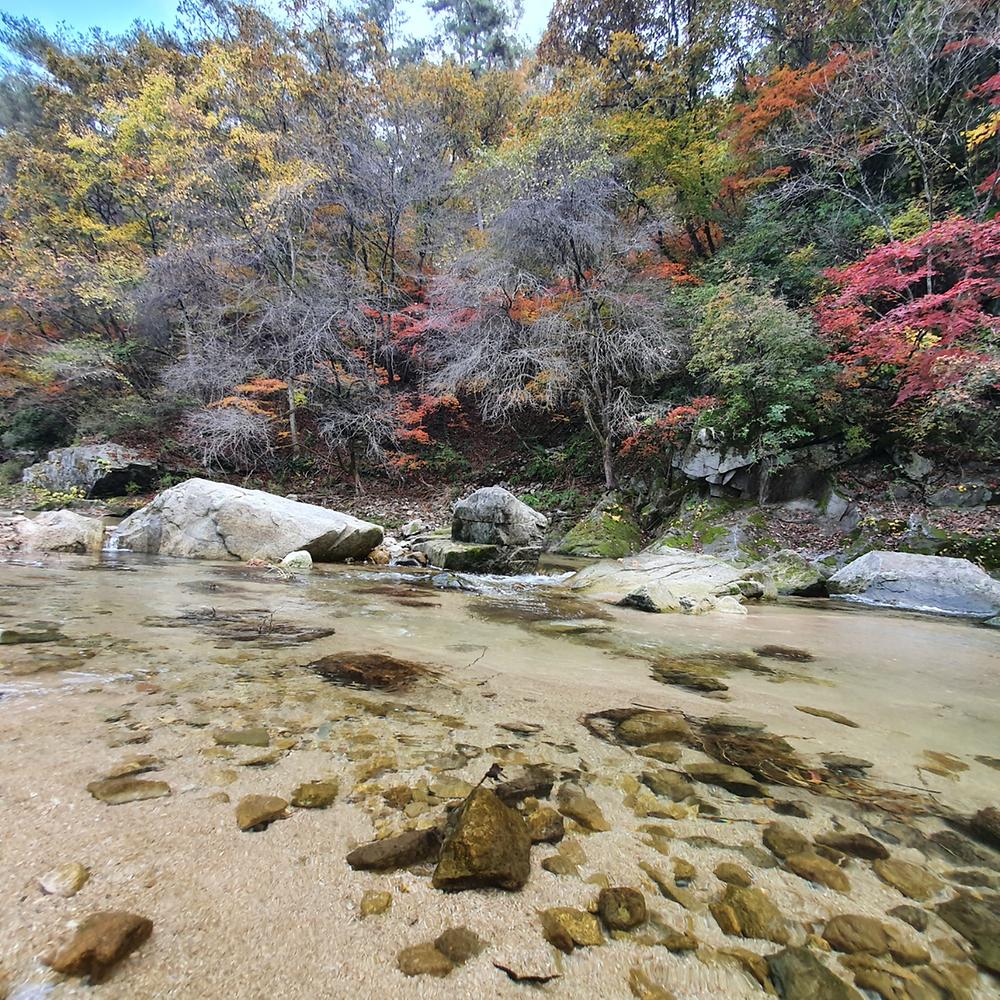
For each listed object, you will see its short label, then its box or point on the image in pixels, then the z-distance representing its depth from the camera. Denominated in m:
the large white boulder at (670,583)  4.45
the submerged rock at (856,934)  0.87
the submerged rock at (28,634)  2.38
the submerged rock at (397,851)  1.03
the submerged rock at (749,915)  0.90
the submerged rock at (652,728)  1.69
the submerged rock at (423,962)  0.79
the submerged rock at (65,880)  0.87
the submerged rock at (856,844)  1.13
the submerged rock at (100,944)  0.72
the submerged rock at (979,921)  0.86
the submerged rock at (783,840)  1.14
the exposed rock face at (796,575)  5.80
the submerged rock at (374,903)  0.90
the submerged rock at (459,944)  0.82
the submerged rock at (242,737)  1.49
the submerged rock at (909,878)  1.02
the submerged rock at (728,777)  1.39
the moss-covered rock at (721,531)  7.82
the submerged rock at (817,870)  1.04
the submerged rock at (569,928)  0.87
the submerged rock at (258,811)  1.13
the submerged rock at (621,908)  0.92
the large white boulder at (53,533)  6.05
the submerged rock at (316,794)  1.22
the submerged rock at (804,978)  0.79
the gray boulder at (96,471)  11.66
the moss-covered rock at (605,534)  8.87
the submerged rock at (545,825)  1.15
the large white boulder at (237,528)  6.46
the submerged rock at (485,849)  0.99
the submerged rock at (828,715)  1.89
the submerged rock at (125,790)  1.18
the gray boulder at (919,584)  4.86
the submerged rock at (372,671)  2.09
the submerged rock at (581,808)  1.22
